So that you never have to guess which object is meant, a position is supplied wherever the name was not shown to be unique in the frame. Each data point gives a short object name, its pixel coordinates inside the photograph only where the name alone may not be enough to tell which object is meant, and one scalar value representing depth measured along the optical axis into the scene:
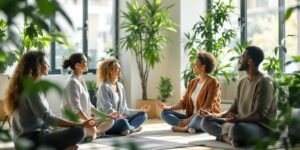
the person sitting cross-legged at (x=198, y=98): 6.82
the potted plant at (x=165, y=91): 9.02
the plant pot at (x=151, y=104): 9.12
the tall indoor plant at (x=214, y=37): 8.66
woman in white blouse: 5.84
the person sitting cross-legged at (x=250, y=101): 5.49
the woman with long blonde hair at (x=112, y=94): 6.52
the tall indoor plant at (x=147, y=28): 8.77
